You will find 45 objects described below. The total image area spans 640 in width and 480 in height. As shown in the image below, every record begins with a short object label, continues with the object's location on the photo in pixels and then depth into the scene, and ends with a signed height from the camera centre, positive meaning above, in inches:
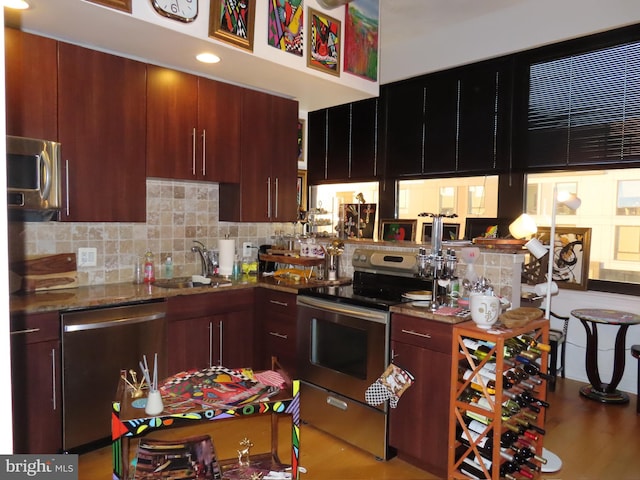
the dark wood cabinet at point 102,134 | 104.9 +20.1
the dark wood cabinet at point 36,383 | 90.7 -34.4
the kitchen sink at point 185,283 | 125.0 -18.7
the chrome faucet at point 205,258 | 142.6 -12.9
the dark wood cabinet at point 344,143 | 188.7 +33.6
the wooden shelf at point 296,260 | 132.5 -12.3
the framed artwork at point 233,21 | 100.2 +44.8
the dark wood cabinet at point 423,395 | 90.5 -35.7
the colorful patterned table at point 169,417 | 58.8 -26.8
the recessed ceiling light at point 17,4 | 85.7 +40.5
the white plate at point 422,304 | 98.1 -18.3
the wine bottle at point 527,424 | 87.6 -39.5
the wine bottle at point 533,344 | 89.2 -24.1
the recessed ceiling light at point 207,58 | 110.6 +39.9
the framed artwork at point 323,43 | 119.2 +47.5
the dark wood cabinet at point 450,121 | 153.9 +36.5
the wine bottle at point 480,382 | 84.1 -30.3
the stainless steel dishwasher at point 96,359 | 96.5 -32.0
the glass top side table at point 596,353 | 128.0 -38.1
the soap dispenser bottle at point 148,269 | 128.6 -14.9
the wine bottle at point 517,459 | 85.4 -45.6
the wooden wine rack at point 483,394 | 82.1 -32.6
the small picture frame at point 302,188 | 205.0 +14.1
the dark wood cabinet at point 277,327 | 121.6 -30.4
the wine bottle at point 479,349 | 84.3 -24.3
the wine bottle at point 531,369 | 90.1 -29.2
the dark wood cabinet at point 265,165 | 140.0 +17.4
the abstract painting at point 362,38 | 128.5 +53.0
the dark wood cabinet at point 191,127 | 120.0 +25.5
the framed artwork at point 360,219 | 173.6 +0.3
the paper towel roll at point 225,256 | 141.3 -12.0
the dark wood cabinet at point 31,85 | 95.0 +28.3
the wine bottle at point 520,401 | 87.4 -35.3
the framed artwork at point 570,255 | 144.3 -10.4
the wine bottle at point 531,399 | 90.0 -35.3
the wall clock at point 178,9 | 93.0 +43.8
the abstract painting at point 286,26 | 111.3 +48.6
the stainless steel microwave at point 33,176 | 91.9 +8.2
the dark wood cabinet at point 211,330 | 116.1 -30.6
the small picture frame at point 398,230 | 164.6 -3.5
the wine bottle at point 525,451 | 86.3 -45.2
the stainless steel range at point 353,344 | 100.2 -29.5
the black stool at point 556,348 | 138.7 -40.3
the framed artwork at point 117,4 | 85.9 +41.0
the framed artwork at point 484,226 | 149.2 -1.7
